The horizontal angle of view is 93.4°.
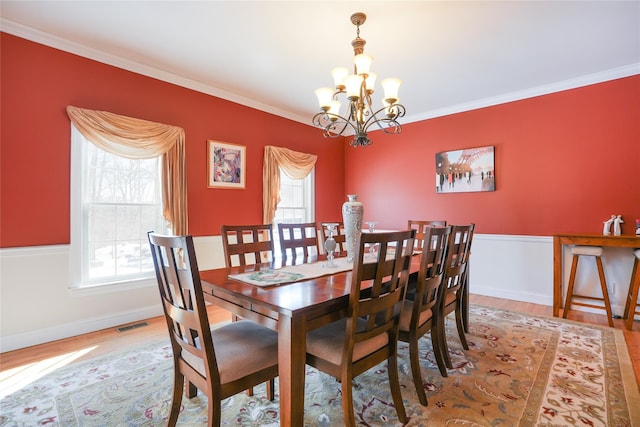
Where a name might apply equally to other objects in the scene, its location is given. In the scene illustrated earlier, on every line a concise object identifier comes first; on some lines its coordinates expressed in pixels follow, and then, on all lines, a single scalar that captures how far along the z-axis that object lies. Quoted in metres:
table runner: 1.73
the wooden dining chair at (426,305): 1.75
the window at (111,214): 2.85
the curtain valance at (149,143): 2.81
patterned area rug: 1.66
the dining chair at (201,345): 1.27
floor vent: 2.94
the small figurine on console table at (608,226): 3.25
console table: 2.89
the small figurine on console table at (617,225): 3.18
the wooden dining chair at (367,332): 1.38
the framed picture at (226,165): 3.78
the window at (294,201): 4.72
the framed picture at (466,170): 4.11
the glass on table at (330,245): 2.22
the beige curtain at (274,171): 4.31
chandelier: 2.24
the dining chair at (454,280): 2.07
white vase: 2.34
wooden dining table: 1.28
